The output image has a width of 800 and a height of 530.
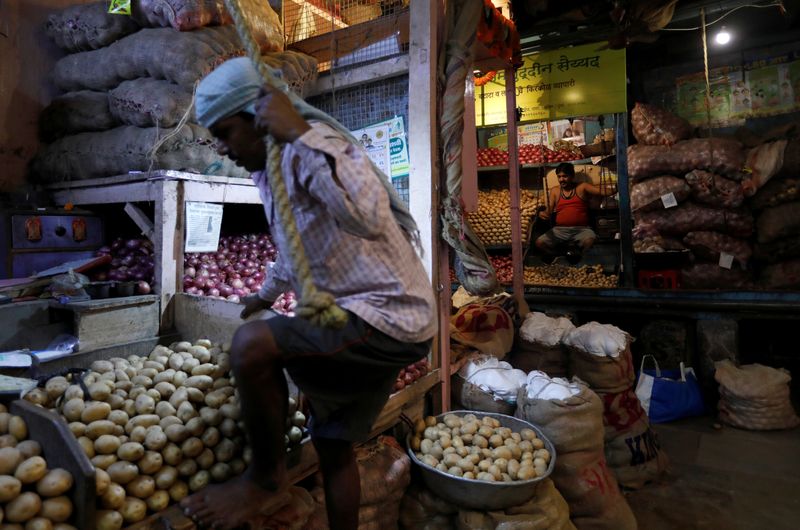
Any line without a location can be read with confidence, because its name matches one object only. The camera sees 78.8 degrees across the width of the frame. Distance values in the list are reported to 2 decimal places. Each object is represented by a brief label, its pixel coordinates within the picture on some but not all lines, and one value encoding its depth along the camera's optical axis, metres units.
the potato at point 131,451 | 1.85
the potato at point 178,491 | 1.90
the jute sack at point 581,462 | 3.10
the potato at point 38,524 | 1.50
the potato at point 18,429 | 1.77
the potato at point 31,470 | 1.58
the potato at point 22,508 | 1.50
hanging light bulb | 6.07
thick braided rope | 1.36
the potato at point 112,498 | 1.71
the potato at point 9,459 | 1.58
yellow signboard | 5.96
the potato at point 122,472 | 1.79
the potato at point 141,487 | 1.81
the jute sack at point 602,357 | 3.88
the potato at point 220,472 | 2.02
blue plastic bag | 4.94
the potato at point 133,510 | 1.74
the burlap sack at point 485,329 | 4.09
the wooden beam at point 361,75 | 3.45
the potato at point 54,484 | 1.57
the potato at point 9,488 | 1.50
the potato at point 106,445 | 1.86
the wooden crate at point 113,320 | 2.89
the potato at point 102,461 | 1.81
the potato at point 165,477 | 1.88
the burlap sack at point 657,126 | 6.55
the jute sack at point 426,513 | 2.82
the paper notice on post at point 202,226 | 3.49
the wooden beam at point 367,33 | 3.73
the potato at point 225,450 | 2.06
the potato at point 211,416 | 2.12
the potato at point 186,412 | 2.11
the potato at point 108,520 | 1.65
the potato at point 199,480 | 1.96
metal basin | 2.61
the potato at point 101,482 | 1.69
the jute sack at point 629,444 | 3.77
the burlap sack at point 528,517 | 2.60
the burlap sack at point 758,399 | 4.65
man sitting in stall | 7.17
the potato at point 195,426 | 2.04
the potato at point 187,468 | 1.96
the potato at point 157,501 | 1.83
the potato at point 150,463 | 1.87
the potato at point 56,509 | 1.54
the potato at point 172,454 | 1.93
